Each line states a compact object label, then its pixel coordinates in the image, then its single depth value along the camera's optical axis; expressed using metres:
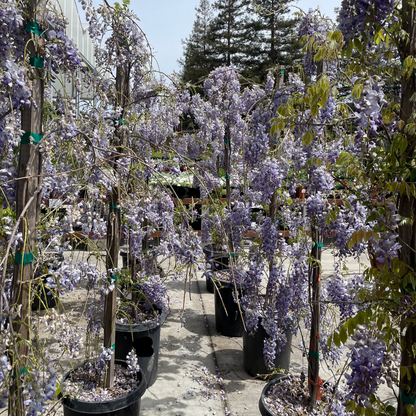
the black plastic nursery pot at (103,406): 1.89
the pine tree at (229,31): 22.61
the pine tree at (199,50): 23.80
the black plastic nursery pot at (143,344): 2.72
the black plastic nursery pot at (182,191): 7.43
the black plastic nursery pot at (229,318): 3.56
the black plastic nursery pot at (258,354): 2.82
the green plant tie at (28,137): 1.39
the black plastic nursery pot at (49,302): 4.02
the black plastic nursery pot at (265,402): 2.01
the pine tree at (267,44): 20.91
